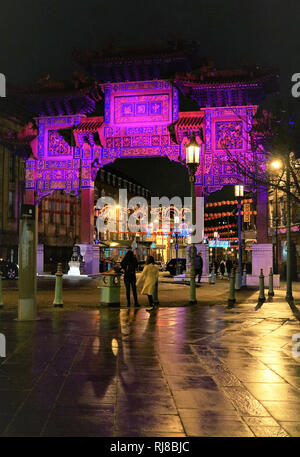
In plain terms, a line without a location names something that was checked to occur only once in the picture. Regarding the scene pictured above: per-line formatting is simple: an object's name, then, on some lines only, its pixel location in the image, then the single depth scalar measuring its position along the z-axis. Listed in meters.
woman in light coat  15.44
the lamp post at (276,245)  42.75
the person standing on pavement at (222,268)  43.35
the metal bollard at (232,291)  17.65
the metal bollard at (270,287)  20.88
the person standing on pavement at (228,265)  44.27
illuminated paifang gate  29.33
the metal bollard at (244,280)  26.69
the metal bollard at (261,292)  18.19
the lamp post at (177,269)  39.17
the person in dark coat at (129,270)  15.99
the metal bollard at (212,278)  29.46
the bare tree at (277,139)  17.92
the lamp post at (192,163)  17.20
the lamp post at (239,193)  26.17
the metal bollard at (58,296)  15.10
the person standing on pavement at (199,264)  28.41
